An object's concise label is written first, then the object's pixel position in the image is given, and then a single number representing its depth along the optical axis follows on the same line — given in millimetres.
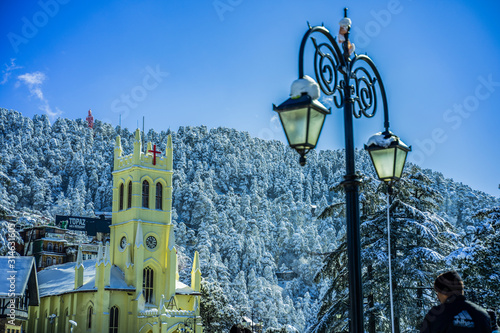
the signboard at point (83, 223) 87938
